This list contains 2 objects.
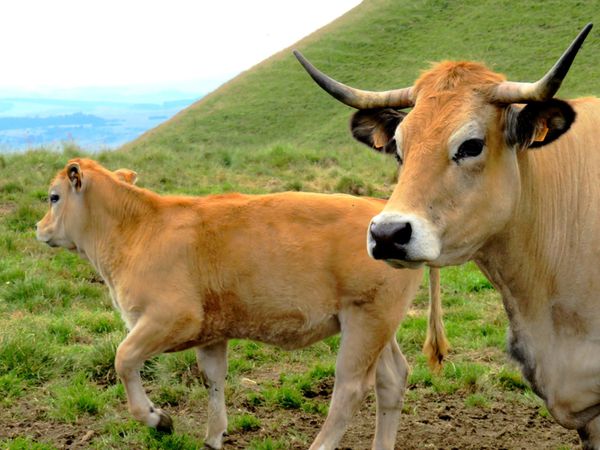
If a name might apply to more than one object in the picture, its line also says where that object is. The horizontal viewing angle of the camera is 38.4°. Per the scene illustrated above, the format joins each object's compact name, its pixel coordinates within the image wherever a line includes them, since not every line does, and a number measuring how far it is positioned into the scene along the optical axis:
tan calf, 5.55
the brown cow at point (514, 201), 4.04
